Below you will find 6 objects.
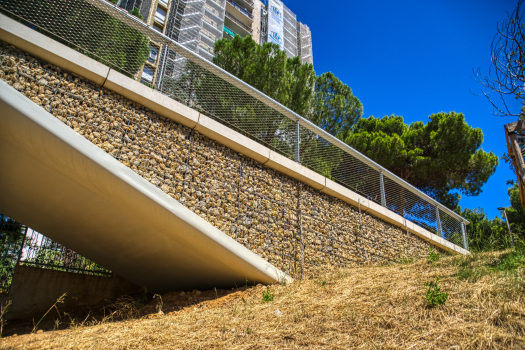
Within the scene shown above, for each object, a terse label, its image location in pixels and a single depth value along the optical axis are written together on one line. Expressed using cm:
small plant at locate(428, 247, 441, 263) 450
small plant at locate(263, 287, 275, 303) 409
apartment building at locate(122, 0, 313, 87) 2502
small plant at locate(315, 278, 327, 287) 446
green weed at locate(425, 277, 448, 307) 286
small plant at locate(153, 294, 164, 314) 444
